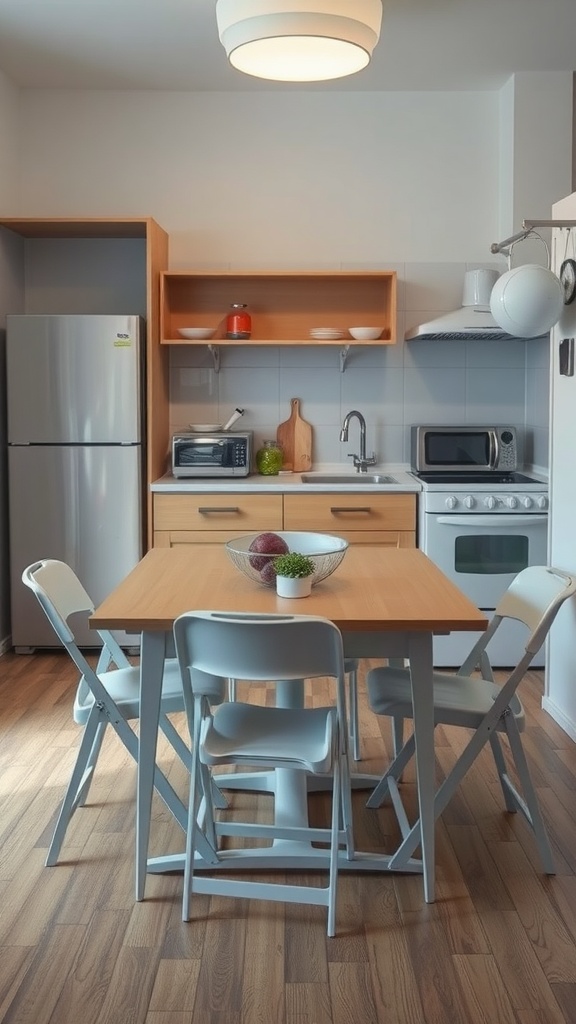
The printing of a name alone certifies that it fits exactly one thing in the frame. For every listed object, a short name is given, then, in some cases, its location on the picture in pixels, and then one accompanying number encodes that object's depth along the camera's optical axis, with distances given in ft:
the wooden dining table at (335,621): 7.73
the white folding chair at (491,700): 8.36
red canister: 15.99
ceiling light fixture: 9.25
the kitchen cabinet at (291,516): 15.05
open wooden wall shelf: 16.60
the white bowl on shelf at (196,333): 15.85
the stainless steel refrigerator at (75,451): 15.17
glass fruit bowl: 8.70
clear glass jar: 16.47
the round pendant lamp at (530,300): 11.26
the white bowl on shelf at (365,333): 15.75
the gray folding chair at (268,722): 7.28
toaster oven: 15.60
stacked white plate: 15.85
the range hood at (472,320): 15.15
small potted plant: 8.34
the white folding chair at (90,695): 8.52
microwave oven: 16.02
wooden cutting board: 16.94
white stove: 14.78
